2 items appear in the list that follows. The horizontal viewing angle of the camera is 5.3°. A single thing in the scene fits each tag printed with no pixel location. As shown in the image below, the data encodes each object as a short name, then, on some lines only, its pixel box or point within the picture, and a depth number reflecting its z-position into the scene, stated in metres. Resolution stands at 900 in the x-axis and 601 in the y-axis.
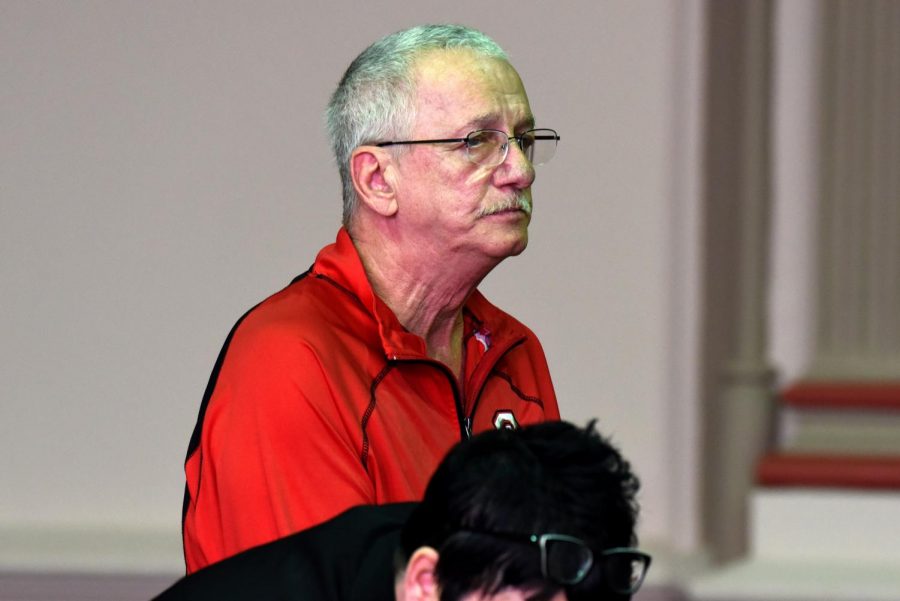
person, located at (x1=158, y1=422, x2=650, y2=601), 8.50
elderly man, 8.96
